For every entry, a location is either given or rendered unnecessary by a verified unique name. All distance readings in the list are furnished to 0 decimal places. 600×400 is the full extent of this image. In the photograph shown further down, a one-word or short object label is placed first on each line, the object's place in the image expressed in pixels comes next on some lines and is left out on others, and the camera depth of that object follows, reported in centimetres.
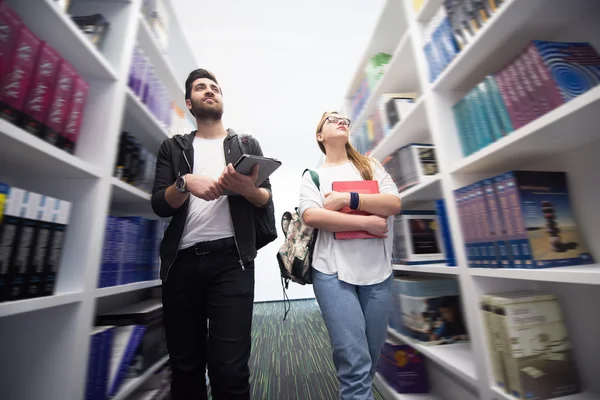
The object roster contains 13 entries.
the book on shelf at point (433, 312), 127
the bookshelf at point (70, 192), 71
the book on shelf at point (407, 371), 139
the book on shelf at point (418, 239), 134
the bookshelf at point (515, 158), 75
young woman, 89
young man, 89
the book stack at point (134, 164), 113
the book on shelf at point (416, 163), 137
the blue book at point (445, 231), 116
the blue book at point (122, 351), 91
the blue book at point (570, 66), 71
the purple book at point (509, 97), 82
